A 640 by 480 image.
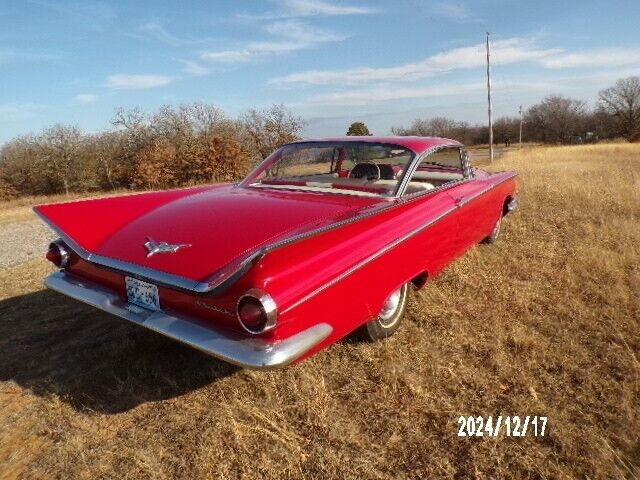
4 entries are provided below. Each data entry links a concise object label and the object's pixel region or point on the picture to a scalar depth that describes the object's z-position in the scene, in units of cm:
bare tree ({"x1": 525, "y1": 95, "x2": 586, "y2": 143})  5428
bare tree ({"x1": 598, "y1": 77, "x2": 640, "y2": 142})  4866
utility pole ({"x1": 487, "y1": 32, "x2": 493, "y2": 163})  2489
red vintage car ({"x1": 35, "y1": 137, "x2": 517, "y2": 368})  195
